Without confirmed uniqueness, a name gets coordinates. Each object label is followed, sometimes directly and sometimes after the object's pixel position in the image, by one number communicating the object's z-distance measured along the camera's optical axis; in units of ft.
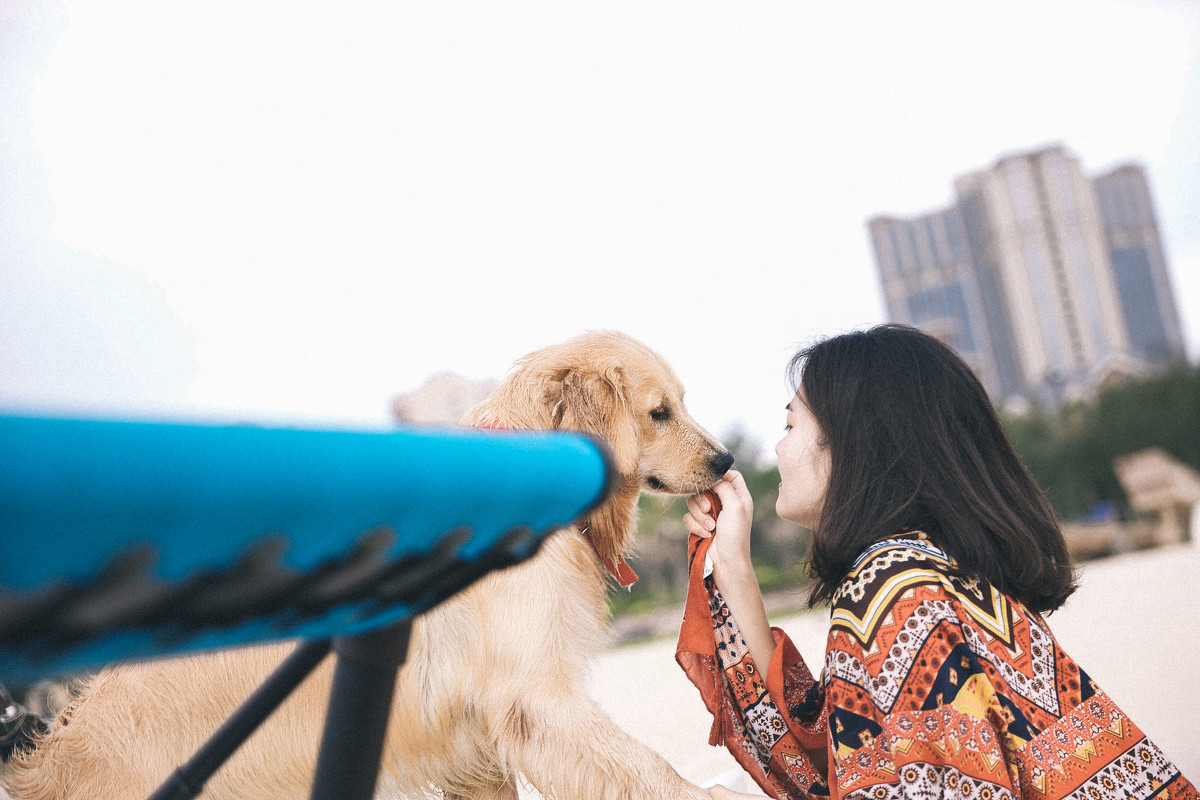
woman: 5.89
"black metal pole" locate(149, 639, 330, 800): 2.45
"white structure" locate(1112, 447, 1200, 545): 78.15
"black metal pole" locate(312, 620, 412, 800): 2.15
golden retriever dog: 6.88
